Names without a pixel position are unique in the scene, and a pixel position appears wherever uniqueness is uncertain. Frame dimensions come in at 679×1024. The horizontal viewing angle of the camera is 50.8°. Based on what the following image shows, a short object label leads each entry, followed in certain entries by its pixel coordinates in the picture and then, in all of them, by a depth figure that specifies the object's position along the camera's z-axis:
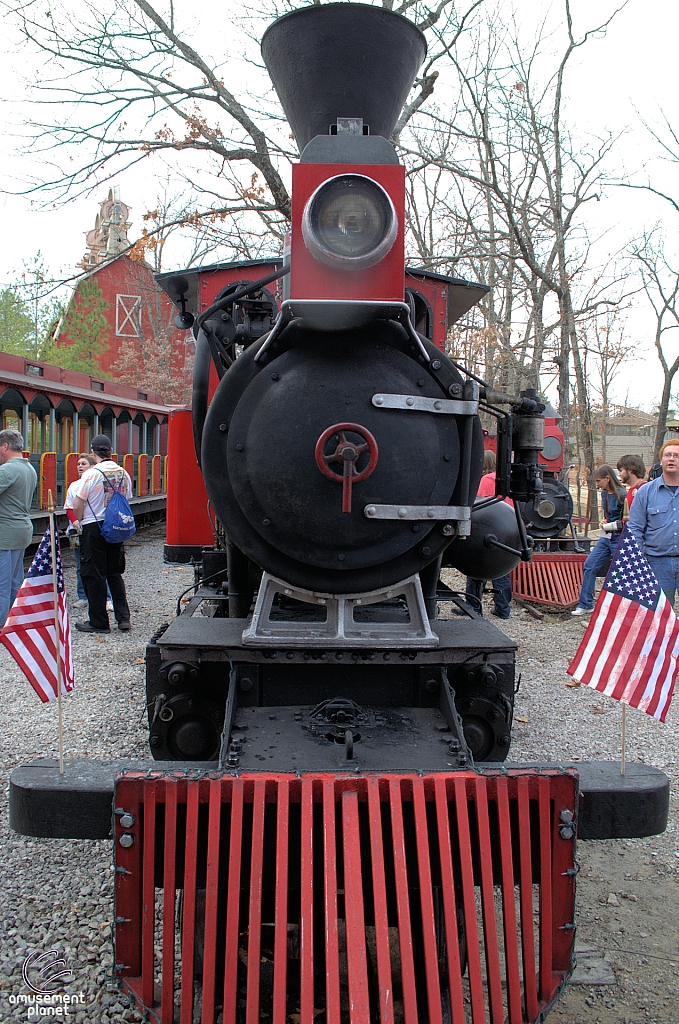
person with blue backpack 6.41
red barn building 32.47
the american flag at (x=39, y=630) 2.45
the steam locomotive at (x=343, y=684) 1.82
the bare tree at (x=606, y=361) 21.66
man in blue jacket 5.23
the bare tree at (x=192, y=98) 12.13
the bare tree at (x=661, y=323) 18.48
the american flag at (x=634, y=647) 2.48
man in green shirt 5.98
